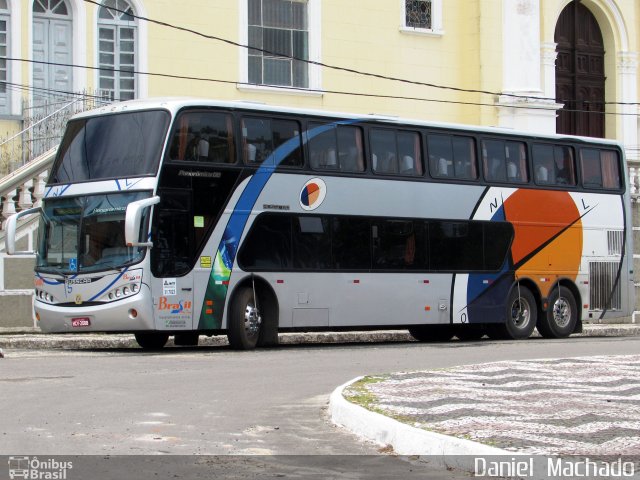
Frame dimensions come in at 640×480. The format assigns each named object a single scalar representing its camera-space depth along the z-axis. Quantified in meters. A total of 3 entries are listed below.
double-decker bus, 20.27
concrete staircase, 24.94
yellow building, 28.69
